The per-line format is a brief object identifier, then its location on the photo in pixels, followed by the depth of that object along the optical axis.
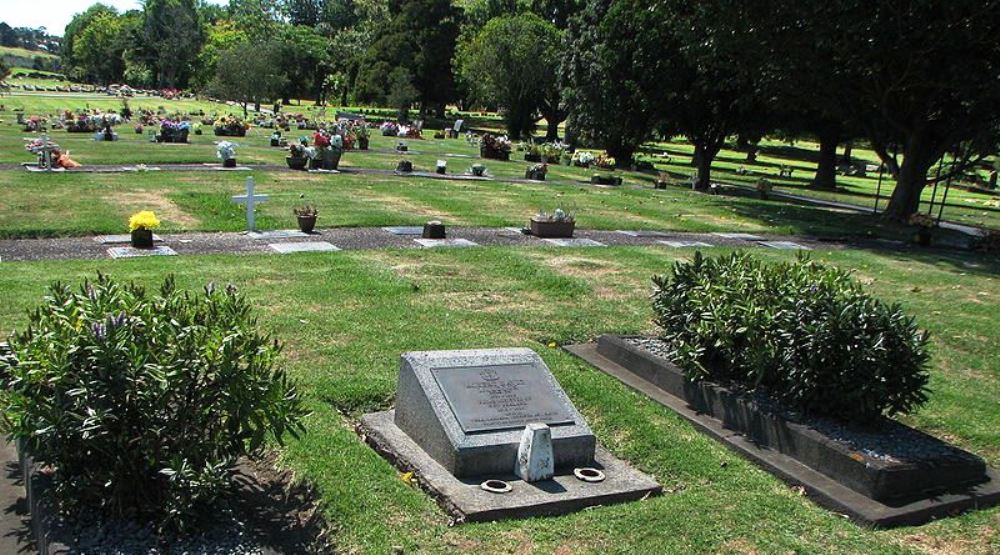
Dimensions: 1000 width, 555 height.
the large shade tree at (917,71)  19.12
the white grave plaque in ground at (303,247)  13.25
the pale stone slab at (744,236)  18.36
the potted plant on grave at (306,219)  14.92
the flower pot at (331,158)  26.12
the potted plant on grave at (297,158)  25.53
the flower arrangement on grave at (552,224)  15.96
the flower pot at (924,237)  18.88
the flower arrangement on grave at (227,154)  25.16
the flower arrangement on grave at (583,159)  37.59
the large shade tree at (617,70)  31.28
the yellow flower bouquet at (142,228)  12.55
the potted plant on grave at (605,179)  29.23
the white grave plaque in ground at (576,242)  15.45
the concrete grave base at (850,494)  5.53
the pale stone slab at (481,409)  5.66
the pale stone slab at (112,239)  13.42
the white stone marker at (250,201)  14.98
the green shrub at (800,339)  6.28
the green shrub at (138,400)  4.20
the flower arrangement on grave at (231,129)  39.16
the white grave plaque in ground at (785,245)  17.17
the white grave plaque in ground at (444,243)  14.46
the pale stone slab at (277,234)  14.55
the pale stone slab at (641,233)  17.72
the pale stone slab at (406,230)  15.79
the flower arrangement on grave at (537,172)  28.39
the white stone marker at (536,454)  5.57
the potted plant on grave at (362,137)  36.62
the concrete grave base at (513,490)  5.20
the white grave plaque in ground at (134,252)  12.30
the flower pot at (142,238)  12.88
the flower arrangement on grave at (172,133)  33.62
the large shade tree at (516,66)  53.75
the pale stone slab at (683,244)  16.34
